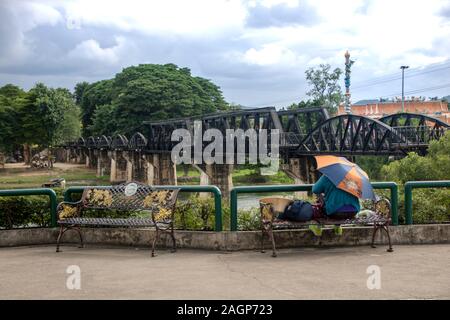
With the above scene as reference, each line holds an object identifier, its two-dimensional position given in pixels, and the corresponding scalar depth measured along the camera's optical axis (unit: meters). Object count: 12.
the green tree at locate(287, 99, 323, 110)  86.69
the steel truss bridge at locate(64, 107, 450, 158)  42.41
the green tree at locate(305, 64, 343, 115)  93.44
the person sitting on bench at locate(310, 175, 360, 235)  8.23
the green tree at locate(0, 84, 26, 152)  80.06
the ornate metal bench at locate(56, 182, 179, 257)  8.62
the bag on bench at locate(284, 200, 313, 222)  8.29
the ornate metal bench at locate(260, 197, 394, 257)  8.30
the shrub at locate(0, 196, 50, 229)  9.82
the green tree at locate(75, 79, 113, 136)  96.17
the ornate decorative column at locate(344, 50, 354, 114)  58.81
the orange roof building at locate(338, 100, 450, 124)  91.44
